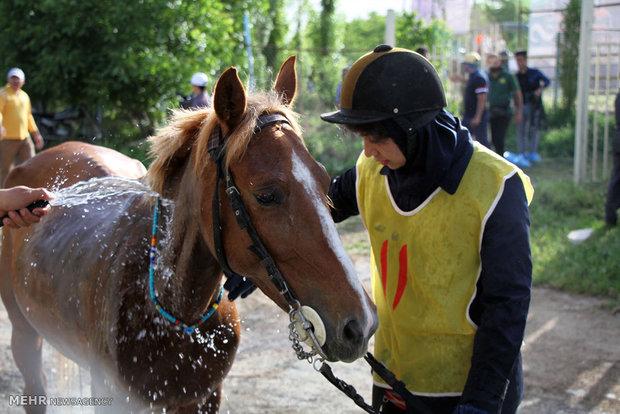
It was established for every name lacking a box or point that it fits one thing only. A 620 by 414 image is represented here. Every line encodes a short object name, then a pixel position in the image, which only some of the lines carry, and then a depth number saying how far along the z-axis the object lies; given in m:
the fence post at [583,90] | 10.93
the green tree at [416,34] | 14.72
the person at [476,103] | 11.95
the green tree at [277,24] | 18.12
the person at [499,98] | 12.91
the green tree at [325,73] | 14.64
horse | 2.43
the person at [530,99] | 14.16
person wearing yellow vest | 2.29
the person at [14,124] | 11.03
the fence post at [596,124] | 10.95
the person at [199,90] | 10.25
